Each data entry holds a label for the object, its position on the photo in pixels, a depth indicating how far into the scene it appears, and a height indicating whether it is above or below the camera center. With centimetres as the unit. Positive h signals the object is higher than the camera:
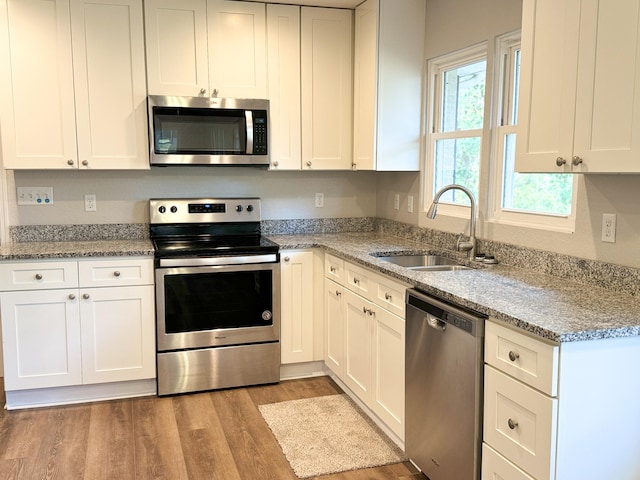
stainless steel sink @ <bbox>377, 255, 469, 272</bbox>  324 -46
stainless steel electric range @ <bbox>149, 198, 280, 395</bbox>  342 -81
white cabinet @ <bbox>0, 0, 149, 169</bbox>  334 +55
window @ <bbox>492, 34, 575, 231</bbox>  273 +2
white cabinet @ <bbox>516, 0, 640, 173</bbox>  184 +32
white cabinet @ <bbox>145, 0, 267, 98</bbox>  354 +81
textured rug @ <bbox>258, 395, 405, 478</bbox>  271 -130
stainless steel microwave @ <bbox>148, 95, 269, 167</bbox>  355 +30
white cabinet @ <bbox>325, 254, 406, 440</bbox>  273 -83
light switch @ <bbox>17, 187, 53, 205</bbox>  367 -11
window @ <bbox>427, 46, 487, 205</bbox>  322 +35
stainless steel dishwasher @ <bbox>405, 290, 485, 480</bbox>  208 -81
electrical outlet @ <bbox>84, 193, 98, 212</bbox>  378 -15
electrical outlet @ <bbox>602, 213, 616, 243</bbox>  229 -19
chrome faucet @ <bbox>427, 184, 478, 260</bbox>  296 -24
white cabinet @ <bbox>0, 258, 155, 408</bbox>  325 -82
